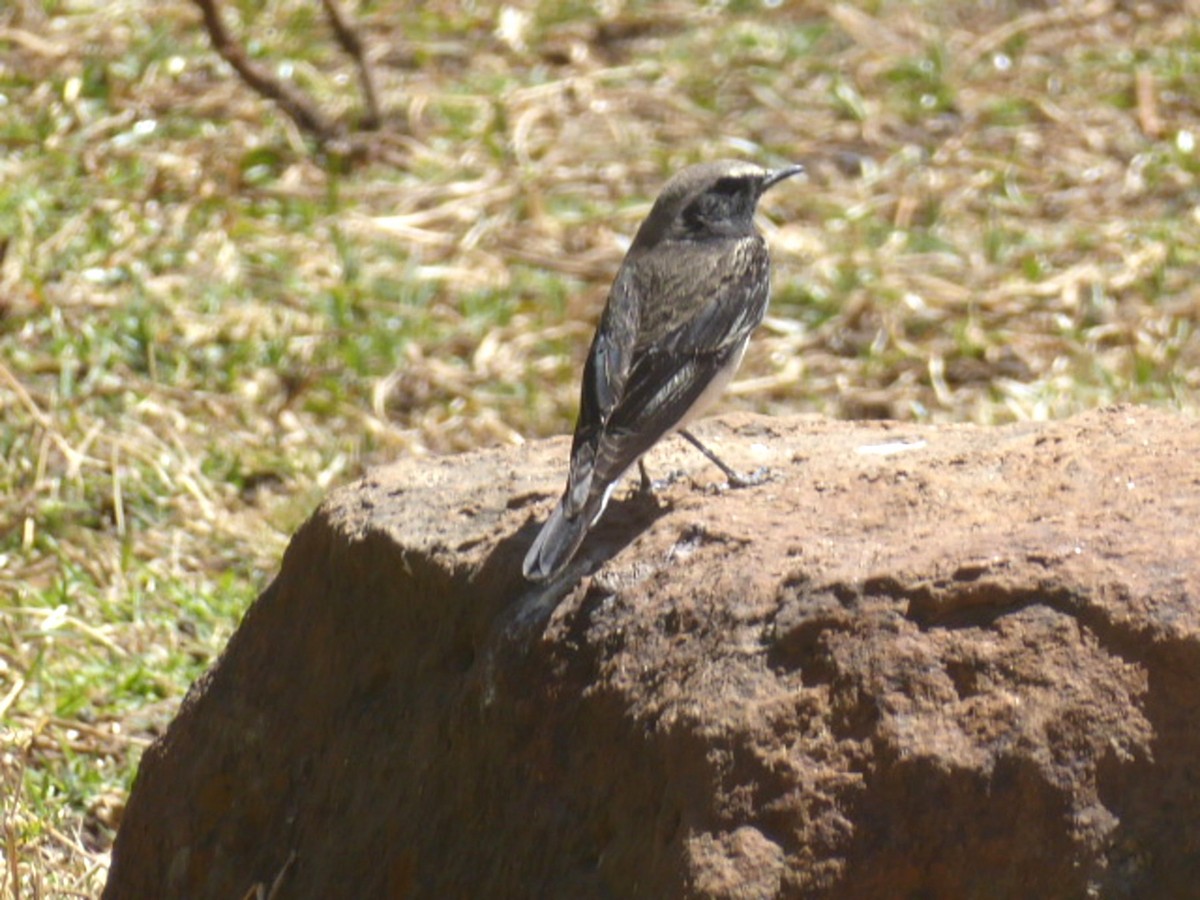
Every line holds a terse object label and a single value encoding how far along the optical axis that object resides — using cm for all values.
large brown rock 610
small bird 785
